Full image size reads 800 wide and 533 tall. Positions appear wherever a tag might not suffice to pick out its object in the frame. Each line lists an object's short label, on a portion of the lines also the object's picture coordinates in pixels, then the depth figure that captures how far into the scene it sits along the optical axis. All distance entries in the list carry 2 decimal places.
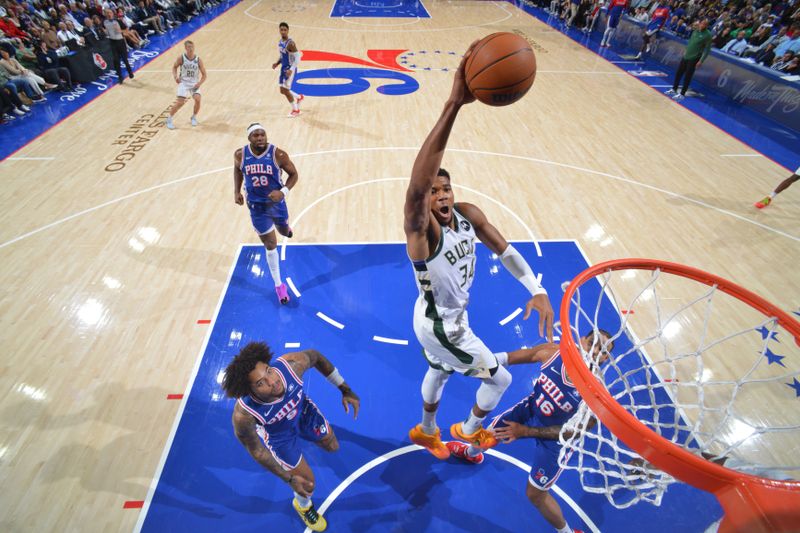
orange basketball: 2.00
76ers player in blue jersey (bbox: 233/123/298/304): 4.54
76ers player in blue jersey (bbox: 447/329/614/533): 2.74
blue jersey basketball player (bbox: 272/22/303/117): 8.91
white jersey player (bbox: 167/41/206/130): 8.59
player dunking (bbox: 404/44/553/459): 2.37
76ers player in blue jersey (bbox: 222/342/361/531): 2.65
